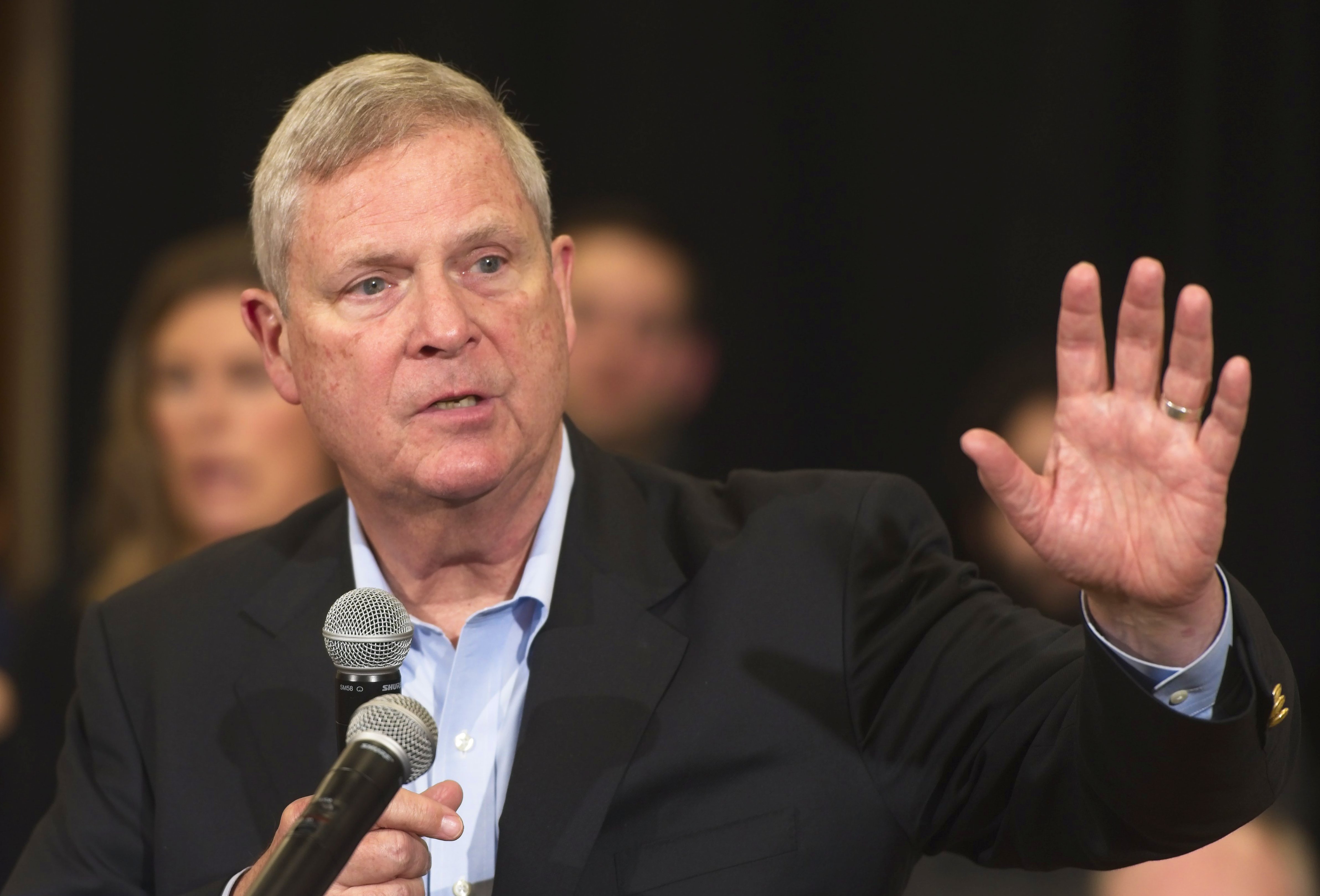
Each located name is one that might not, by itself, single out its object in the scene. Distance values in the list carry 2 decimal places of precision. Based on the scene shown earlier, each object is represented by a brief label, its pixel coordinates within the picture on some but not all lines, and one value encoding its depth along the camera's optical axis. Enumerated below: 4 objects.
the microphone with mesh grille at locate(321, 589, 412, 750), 4.38
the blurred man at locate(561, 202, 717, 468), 5.60
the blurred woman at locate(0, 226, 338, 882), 5.37
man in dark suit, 4.53
